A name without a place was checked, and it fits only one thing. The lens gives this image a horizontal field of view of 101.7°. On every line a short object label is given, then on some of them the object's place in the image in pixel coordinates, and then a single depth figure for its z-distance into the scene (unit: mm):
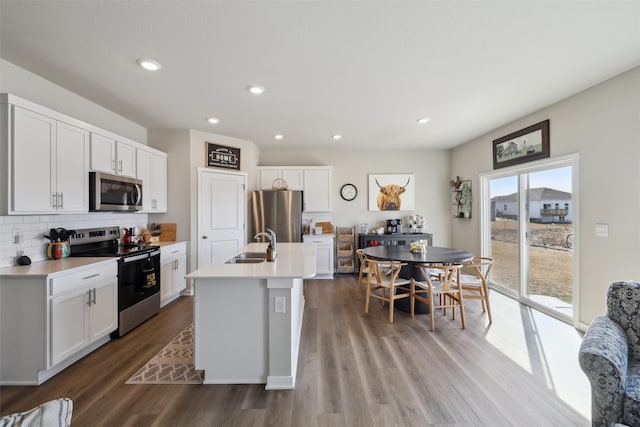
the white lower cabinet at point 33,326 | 2039
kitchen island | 2035
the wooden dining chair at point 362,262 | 3771
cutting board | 4148
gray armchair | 1312
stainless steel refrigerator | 4938
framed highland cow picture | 5641
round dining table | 3123
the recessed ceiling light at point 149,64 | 2268
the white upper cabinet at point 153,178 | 3642
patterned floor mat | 2115
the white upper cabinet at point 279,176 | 5293
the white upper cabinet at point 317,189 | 5379
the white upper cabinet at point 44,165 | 2131
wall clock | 5672
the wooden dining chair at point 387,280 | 3193
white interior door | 4254
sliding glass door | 3195
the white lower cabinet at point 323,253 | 5188
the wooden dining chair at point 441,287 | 2986
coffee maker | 5453
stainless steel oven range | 2805
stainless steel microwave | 2832
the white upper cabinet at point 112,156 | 2875
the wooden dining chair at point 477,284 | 3119
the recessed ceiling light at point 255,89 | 2756
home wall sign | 4410
